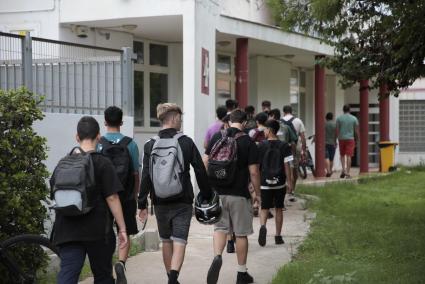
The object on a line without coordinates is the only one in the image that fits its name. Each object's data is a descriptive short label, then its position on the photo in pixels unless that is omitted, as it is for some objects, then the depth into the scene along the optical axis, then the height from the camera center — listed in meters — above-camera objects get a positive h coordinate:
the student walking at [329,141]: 18.47 -0.89
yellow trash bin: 20.80 -1.53
